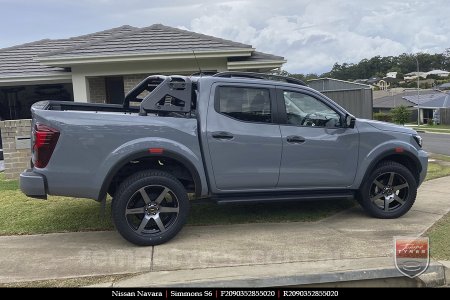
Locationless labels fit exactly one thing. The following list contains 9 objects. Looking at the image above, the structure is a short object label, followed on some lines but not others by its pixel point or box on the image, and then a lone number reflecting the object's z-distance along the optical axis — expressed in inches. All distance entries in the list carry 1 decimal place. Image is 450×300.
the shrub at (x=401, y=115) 2103.8
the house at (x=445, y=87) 3581.0
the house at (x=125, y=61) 465.4
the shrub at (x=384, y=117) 2219.6
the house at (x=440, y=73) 4569.4
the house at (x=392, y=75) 5039.9
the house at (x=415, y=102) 2335.5
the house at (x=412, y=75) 4773.1
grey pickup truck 189.9
